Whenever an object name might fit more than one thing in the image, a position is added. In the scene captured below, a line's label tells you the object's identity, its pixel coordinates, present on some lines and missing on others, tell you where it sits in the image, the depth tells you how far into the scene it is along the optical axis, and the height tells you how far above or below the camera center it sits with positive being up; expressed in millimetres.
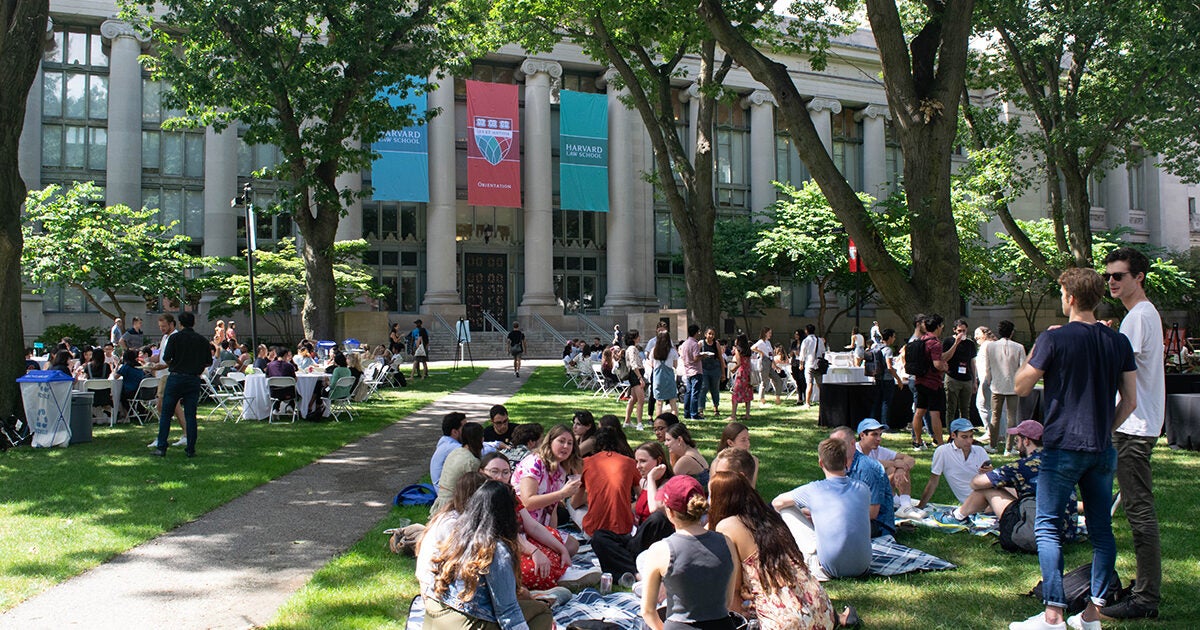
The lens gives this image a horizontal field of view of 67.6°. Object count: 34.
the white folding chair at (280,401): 15609 -1181
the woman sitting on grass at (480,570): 4277 -1125
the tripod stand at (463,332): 29234 +94
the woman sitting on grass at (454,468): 6988 -1039
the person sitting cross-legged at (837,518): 6211 -1298
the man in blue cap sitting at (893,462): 7859 -1277
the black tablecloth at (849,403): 15070 -1208
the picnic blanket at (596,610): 5059 -1742
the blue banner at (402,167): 35500 +6742
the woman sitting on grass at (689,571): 4230 -1130
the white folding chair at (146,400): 15914 -1123
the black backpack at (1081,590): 5215 -1565
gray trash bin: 13188 -1172
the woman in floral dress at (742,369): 16188 -678
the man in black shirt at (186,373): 11570 -462
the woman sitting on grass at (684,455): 7559 -1054
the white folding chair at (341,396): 16156 -1105
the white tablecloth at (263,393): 16094 -1025
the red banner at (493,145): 37062 +7906
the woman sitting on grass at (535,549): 5949 -1464
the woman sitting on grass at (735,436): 7770 -900
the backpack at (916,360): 12047 -397
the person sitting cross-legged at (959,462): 8301 -1241
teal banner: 39094 +8020
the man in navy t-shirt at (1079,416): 4891 -476
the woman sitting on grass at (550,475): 6961 -1160
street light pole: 20022 +2501
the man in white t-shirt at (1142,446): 5230 -687
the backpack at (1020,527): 6859 -1529
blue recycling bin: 12672 -980
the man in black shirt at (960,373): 12352 -605
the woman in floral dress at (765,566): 4473 -1191
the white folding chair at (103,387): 14898 -823
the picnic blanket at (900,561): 6438 -1686
